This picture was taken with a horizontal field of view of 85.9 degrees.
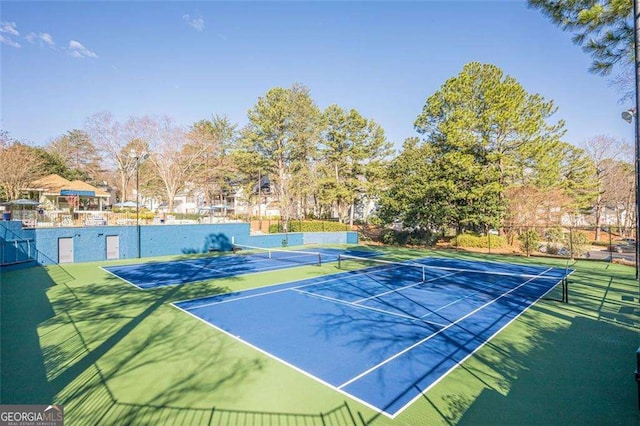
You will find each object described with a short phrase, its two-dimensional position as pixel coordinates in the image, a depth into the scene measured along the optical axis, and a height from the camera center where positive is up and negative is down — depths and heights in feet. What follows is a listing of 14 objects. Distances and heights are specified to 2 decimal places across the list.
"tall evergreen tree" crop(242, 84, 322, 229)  123.24 +28.70
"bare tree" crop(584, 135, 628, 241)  125.08 +20.97
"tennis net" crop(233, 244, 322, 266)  74.49 -10.02
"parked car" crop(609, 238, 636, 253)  92.86 -7.90
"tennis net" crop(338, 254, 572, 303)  54.68 -9.84
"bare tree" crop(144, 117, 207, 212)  124.16 +22.63
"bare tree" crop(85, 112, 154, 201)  125.08 +26.88
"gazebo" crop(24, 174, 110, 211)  105.48 +6.30
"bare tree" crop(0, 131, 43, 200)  95.91 +12.53
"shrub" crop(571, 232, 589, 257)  78.23 -6.28
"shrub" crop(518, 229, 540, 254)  83.07 -5.68
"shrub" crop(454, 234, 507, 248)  92.43 -6.74
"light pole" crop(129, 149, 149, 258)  77.17 -5.86
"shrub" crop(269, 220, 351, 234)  111.55 -3.92
